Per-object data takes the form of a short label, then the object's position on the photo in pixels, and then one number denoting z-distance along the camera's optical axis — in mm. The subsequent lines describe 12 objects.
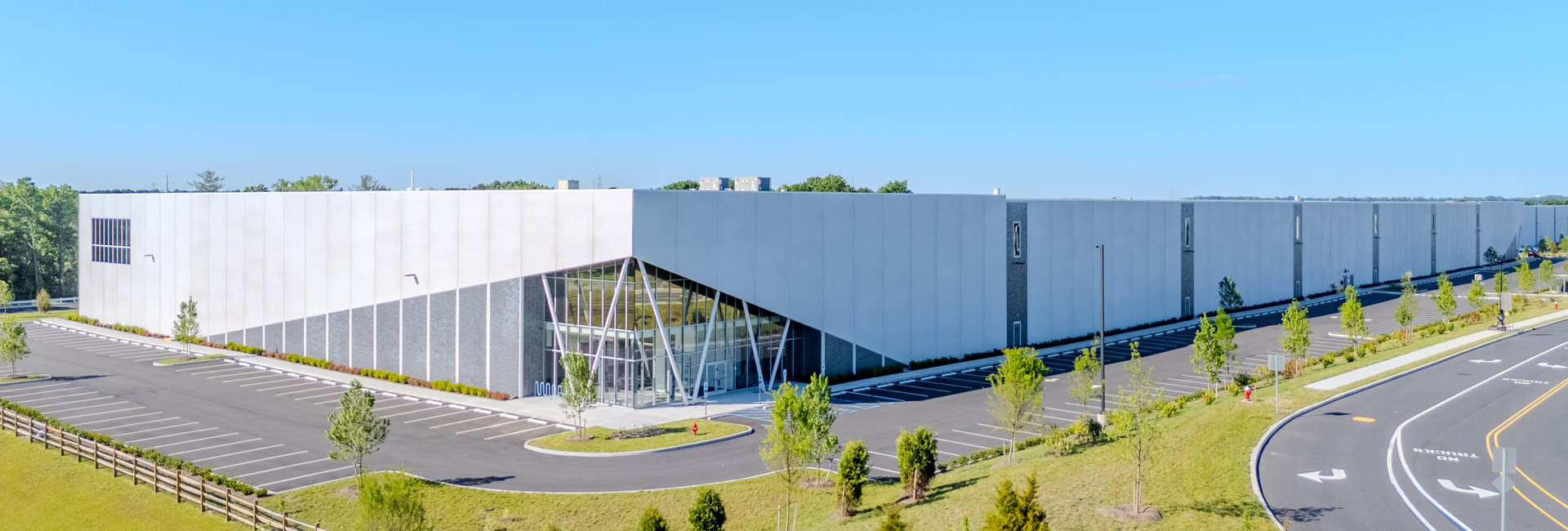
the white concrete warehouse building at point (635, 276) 41031
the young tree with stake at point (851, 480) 24453
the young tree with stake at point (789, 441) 24734
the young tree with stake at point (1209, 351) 38375
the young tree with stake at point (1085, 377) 32500
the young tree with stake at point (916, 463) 24953
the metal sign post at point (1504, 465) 18062
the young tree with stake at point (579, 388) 35562
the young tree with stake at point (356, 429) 27703
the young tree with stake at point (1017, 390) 29219
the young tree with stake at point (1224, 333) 38875
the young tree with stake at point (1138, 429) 23281
